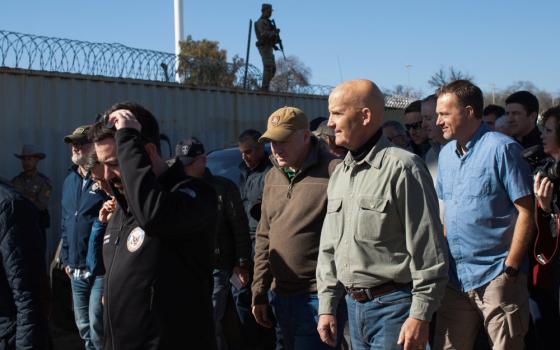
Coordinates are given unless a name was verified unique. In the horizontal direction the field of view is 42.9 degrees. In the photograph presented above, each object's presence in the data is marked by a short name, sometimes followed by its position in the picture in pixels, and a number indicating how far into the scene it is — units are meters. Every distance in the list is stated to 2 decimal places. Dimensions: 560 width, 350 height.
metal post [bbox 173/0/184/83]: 21.31
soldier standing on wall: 14.51
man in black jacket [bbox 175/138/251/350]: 5.69
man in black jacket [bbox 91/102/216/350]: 2.76
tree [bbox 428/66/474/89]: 22.19
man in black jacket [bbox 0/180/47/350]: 3.62
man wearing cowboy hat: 8.62
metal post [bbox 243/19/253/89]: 13.05
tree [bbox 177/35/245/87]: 11.67
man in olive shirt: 3.09
